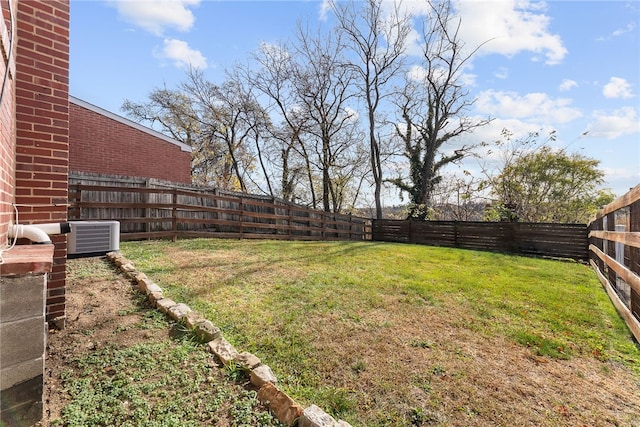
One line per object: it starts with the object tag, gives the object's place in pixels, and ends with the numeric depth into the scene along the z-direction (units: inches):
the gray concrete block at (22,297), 50.7
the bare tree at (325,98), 582.2
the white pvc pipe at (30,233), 75.4
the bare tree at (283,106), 597.1
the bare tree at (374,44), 557.6
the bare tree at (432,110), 552.7
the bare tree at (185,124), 681.0
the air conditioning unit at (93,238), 165.2
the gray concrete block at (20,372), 50.8
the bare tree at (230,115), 625.9
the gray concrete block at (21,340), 50.8
